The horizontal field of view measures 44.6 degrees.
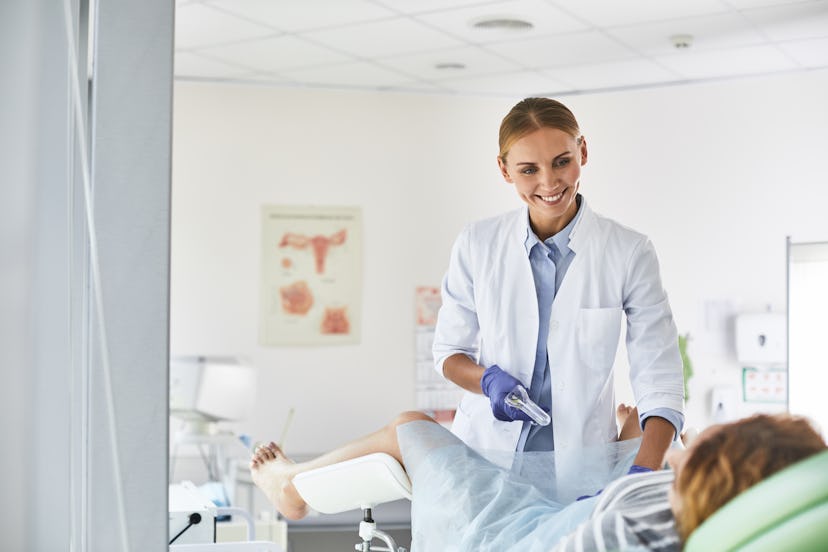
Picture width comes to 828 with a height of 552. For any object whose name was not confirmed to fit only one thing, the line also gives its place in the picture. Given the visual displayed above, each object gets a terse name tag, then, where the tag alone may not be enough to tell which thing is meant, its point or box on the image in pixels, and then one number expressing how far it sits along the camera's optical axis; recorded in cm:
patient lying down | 131
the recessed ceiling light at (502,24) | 374
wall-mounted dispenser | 448
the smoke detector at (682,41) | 396
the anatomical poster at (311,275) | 490
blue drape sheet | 168
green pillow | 122
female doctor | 212
